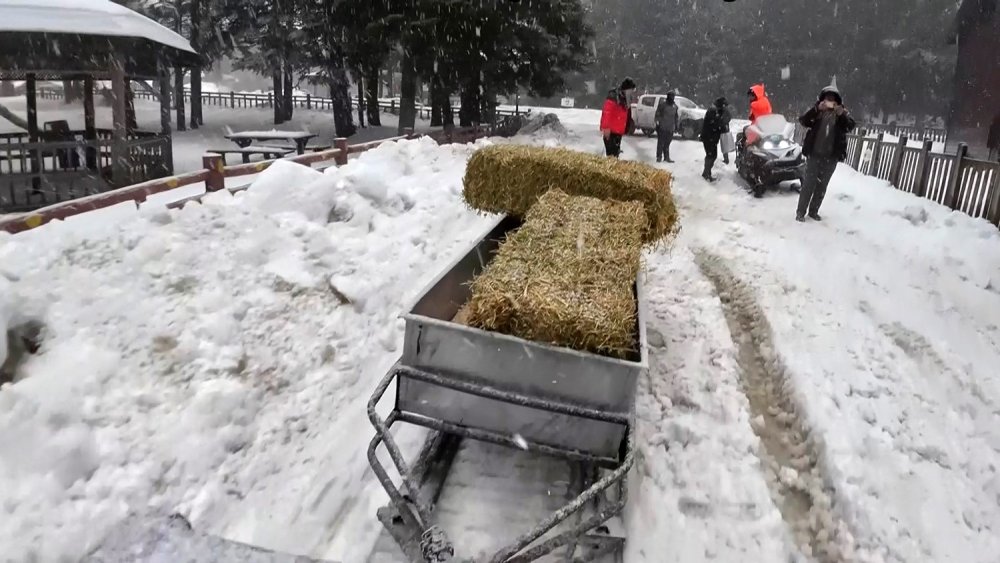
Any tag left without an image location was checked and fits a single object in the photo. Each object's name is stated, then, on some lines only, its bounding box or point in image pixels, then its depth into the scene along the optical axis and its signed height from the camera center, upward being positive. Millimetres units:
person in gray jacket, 16406 +118
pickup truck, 24906 +508
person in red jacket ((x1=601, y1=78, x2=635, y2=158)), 13859 +201
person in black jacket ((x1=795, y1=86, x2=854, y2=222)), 9461 +47
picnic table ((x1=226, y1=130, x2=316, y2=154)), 16750 -870
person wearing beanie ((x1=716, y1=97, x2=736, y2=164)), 14542 -136
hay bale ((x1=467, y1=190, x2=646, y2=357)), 3619 -966
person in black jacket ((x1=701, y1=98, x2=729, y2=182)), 14102 +3
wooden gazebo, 10789 +330
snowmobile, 12297 -358
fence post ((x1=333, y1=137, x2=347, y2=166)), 11078 -714
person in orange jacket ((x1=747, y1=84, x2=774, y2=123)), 13422 +612
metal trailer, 3432 -1527
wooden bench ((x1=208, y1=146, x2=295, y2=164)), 15020 -1100
